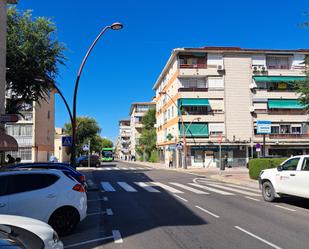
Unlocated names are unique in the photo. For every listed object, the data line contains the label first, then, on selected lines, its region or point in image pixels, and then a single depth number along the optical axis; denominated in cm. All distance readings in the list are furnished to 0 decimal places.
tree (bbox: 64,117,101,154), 4980
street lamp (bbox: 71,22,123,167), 1362
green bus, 5845
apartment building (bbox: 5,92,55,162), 3295
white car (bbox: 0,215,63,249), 287
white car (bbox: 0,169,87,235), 540
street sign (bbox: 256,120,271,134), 2256
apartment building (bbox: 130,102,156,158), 7488
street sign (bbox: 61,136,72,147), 1472
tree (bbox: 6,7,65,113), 1709
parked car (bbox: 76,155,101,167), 3535
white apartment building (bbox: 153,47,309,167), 3400
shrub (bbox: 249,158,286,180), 1519
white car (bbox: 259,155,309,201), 853
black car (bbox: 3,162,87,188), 875
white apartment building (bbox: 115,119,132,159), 9845
